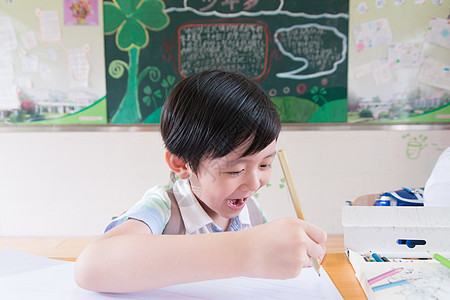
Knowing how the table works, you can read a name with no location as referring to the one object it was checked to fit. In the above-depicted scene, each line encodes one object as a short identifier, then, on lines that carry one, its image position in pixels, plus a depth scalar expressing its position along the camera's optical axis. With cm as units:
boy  43
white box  61
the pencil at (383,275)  49
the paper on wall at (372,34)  207
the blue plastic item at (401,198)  118
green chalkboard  206
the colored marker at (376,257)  57
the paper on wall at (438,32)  208
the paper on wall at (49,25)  207
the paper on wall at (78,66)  209
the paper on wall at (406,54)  209
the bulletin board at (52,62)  207
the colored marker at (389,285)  47
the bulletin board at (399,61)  207
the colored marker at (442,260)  53
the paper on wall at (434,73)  210
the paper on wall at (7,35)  209
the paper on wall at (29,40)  209
